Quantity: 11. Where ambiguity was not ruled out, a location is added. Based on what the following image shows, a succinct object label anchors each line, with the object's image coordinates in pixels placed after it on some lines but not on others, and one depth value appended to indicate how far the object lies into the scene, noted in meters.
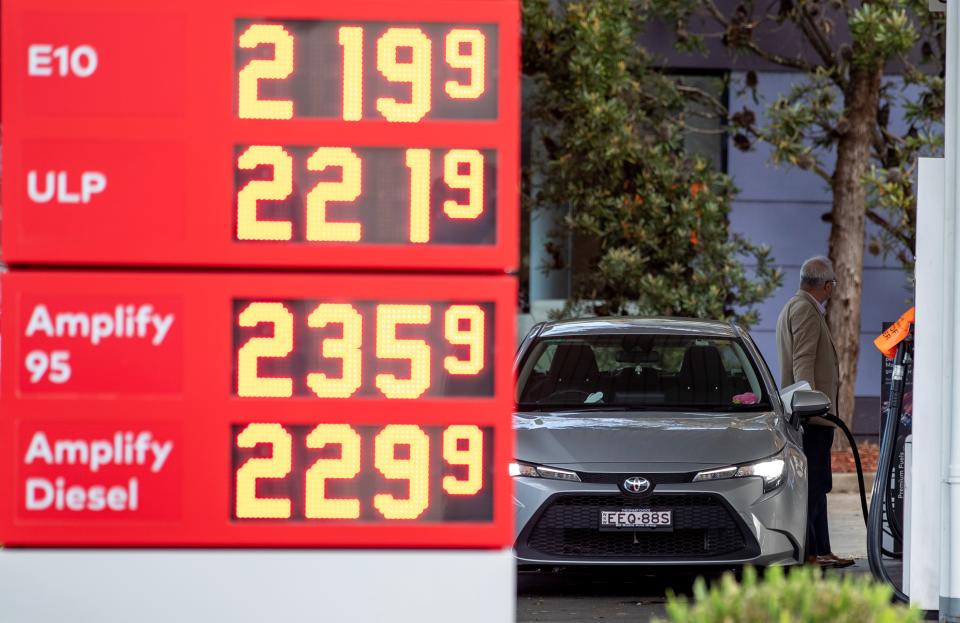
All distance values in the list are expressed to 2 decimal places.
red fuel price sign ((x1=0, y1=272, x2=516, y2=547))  10.77
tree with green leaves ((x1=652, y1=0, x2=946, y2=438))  33.16
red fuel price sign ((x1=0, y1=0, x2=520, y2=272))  10.71
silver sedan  19.28
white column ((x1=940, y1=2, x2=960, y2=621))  16.95
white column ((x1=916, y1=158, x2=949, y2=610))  17.36
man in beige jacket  22.66
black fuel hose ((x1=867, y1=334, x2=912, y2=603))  18.80
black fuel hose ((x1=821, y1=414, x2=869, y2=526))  21.72
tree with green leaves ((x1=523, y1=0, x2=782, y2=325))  33.84
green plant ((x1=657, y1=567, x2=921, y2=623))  8.86
